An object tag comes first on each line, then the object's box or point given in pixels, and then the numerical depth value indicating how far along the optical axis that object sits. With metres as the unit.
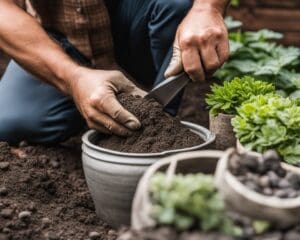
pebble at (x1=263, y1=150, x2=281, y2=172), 1.95
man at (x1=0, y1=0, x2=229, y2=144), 2.72
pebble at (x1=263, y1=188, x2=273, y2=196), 1.84
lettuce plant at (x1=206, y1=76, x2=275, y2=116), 2.95
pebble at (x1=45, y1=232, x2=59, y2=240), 2.46
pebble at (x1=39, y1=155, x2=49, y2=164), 3.14
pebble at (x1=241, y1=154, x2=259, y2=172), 1.92
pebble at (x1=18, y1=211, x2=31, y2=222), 2.55
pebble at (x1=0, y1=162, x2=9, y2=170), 2.99
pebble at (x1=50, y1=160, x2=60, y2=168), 3.14
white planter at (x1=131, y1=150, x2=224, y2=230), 1.72
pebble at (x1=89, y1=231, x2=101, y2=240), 2.52
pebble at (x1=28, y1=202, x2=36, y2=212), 2.66
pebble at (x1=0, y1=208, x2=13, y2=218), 2.55
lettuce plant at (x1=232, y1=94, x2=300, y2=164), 2.50
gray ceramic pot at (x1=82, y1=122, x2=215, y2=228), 2.39
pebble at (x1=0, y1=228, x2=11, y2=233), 2.45
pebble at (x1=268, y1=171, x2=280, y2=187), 1.89
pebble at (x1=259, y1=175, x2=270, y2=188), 1.87
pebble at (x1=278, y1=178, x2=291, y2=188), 1.89
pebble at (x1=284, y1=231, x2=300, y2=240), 1.74
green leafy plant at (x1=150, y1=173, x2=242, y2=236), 1.63
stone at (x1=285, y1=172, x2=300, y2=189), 1.92
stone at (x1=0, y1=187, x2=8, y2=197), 2.79
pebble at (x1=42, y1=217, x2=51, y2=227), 2.57
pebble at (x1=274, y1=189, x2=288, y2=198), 1.85
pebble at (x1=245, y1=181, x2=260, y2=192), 1.84
